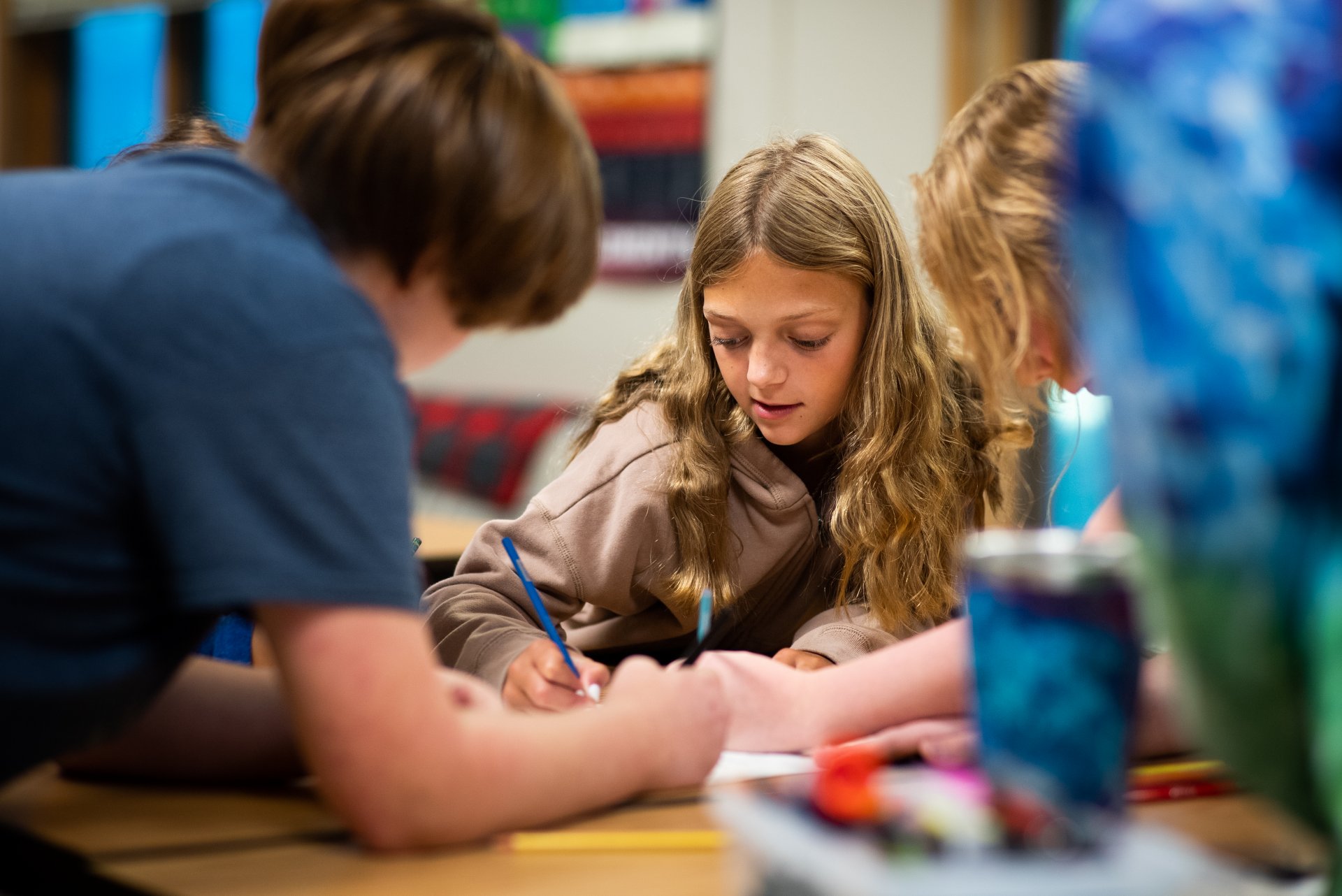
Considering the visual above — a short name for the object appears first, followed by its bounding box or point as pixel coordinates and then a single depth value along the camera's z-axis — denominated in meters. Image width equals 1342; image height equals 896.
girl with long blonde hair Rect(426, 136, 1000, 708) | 1.38
